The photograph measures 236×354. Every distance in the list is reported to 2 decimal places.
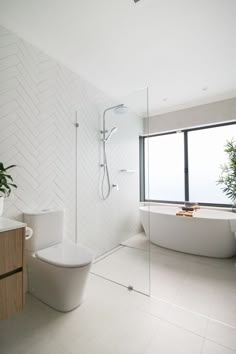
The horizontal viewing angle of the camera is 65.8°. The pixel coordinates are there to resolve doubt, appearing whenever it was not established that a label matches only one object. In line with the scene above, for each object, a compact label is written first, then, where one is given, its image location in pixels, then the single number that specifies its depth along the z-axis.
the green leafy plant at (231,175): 2.61
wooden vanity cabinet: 1.20
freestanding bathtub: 2.52
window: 3.15
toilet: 1.54
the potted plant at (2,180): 1.42
